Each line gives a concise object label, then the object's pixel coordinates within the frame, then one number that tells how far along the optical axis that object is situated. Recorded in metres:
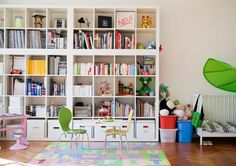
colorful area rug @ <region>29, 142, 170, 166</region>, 4.34
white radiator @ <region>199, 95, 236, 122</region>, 6.24
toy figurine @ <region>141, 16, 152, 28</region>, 6.13
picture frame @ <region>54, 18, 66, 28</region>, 6.14
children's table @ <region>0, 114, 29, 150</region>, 5.24
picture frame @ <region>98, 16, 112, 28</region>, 6.10
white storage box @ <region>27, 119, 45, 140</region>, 5.95
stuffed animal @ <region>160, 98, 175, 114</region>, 6.02
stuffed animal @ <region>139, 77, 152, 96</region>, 6.11
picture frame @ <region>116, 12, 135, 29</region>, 6.04
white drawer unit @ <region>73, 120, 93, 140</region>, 5.82
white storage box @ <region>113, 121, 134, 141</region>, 5.94
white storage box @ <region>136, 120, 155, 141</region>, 5.94
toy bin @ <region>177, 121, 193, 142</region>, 5.93
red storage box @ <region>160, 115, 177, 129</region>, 5.89
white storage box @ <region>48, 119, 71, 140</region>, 5.95
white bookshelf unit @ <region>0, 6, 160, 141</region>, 5.95
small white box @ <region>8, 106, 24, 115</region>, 5.98
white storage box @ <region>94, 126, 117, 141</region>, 5.91
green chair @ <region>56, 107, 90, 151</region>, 4.95
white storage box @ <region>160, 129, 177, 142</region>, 5.90
